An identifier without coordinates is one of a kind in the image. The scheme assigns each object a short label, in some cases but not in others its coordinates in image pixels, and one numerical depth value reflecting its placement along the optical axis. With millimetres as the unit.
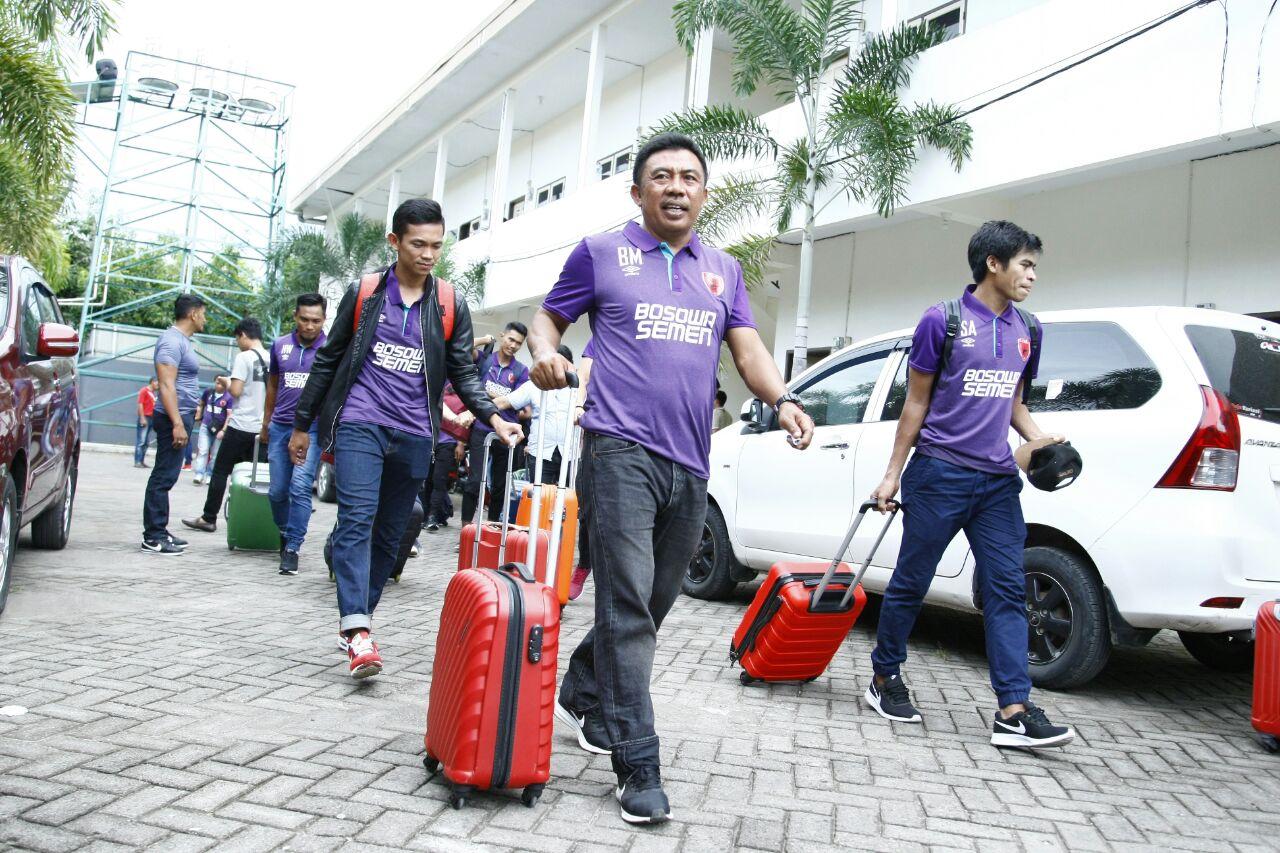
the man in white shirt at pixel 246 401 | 8312
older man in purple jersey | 3092
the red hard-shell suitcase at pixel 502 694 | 2893
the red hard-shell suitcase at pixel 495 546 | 5930
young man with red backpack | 4363
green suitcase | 8102
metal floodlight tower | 26844
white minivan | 4379
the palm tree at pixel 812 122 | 10359
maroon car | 5090
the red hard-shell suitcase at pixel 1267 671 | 4109
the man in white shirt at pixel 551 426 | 8781
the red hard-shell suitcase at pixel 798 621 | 4590
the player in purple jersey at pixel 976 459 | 4121
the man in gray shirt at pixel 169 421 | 7492
